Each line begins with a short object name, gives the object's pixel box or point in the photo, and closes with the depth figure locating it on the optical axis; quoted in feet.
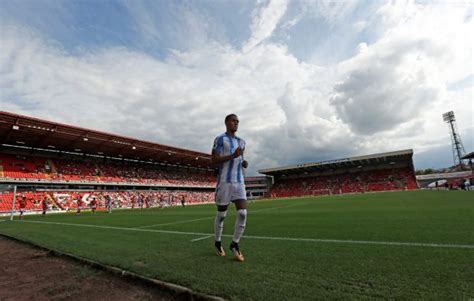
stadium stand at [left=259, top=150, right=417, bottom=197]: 180.75
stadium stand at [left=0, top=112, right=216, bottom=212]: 99.55
